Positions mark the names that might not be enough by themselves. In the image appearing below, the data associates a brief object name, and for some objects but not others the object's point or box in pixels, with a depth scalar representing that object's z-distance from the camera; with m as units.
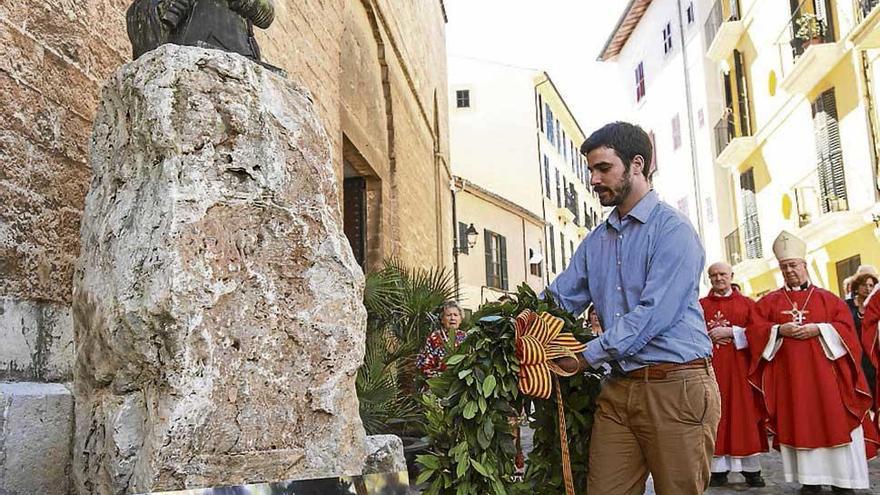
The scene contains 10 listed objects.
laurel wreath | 3.00
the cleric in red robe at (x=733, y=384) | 6.91
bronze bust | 3.82
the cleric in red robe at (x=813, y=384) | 6.40
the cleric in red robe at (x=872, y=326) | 7.26
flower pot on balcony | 15.75
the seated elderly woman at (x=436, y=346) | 8.11
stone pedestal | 2.86
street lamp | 21.25
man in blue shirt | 2.88
